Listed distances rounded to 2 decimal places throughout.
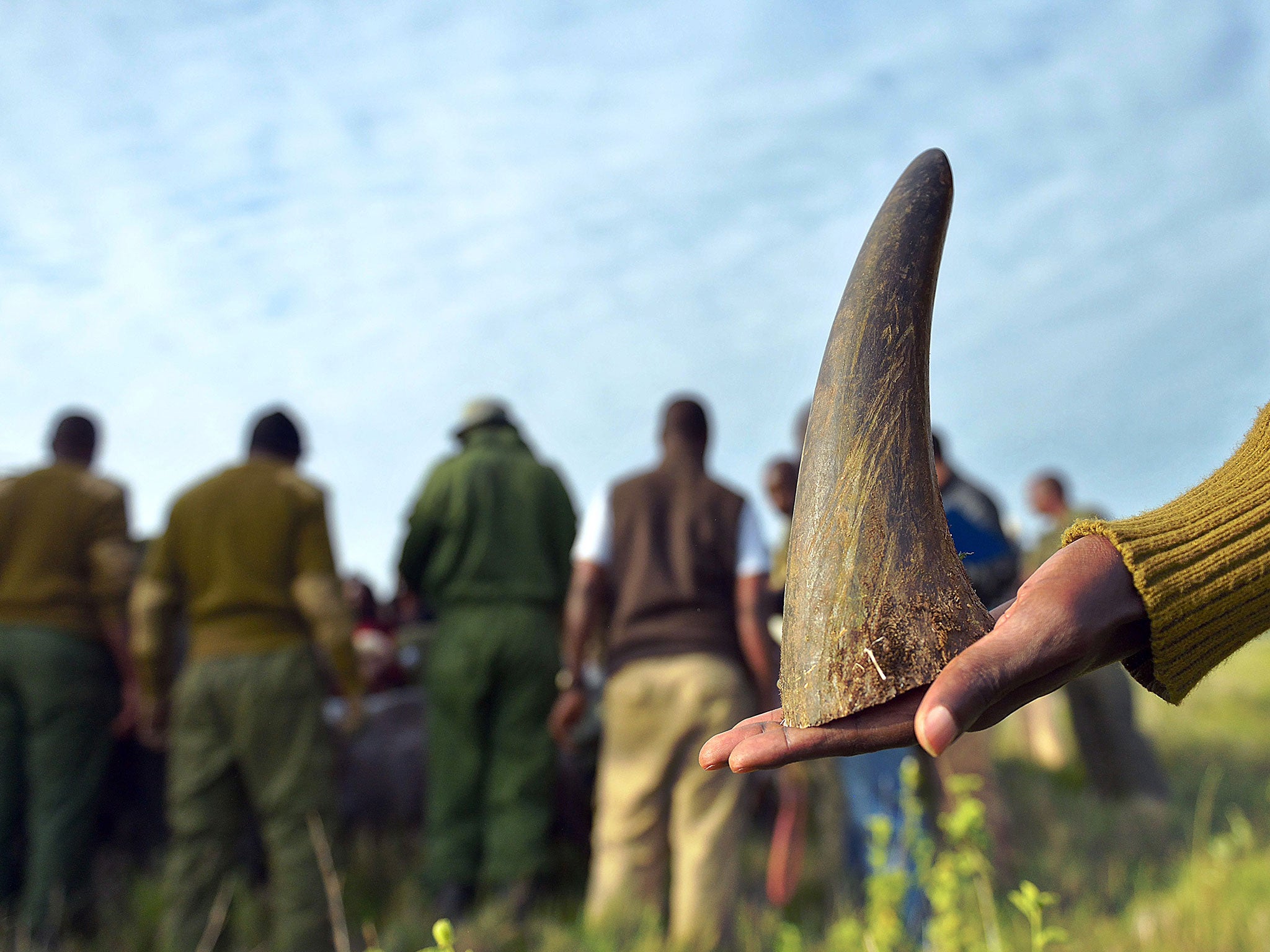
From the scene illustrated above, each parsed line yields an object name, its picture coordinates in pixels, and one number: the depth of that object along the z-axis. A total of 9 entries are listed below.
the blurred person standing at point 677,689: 3.46
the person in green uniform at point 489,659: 3.81
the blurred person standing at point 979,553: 3.60
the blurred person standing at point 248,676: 3.45
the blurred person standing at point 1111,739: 5.88
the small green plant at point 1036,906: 1.40
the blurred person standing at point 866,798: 3.48
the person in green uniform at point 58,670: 3.77
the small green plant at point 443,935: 1.20
